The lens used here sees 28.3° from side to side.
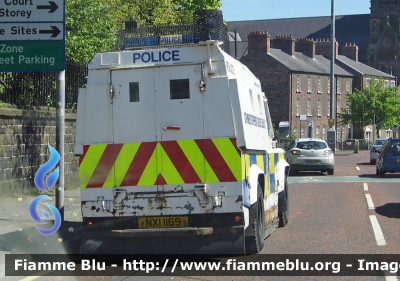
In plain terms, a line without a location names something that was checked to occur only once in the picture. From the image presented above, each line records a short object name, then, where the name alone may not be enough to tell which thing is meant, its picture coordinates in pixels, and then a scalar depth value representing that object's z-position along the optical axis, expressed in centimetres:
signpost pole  1261
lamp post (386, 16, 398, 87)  10731
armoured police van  946
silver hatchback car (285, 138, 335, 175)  3050
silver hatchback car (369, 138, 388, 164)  4400
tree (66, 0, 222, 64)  2155
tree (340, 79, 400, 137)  8881
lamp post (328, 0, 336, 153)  4878
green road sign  1211
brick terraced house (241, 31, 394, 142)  8375
